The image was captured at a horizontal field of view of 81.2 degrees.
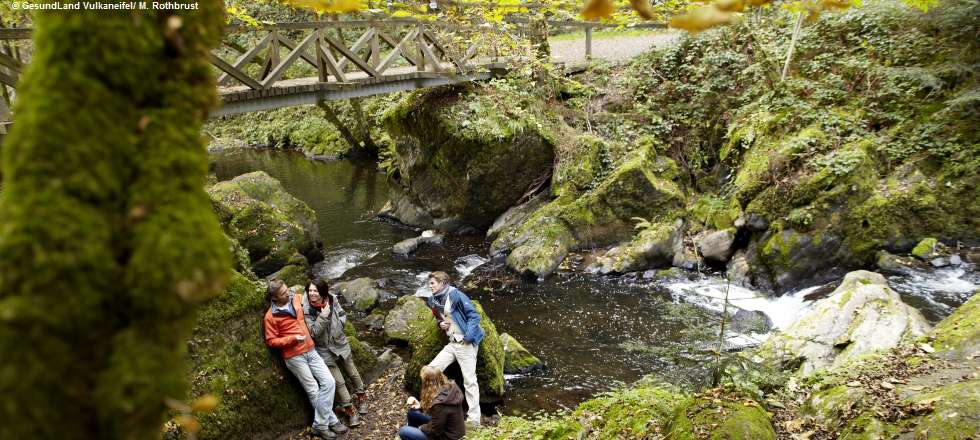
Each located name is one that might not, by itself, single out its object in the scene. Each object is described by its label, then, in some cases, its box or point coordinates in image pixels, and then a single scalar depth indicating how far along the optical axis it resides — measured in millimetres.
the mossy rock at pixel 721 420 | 4109
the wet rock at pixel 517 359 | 8516
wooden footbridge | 10070
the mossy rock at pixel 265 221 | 12188
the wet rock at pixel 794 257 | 10578
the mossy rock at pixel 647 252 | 12211
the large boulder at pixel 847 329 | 6984
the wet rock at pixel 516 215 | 14742
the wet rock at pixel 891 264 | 10117
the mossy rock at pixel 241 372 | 6250
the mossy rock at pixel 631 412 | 5023
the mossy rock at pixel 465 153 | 14727
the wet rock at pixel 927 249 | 10227
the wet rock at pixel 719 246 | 11852
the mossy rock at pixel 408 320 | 9453
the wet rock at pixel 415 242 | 14312
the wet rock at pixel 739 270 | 11109
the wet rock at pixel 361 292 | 11242
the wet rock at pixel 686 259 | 11984
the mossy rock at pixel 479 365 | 7664
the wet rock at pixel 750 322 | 9422
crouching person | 5734
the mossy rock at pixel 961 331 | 5426
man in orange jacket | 6680
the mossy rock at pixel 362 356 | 7982
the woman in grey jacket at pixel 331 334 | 7012
